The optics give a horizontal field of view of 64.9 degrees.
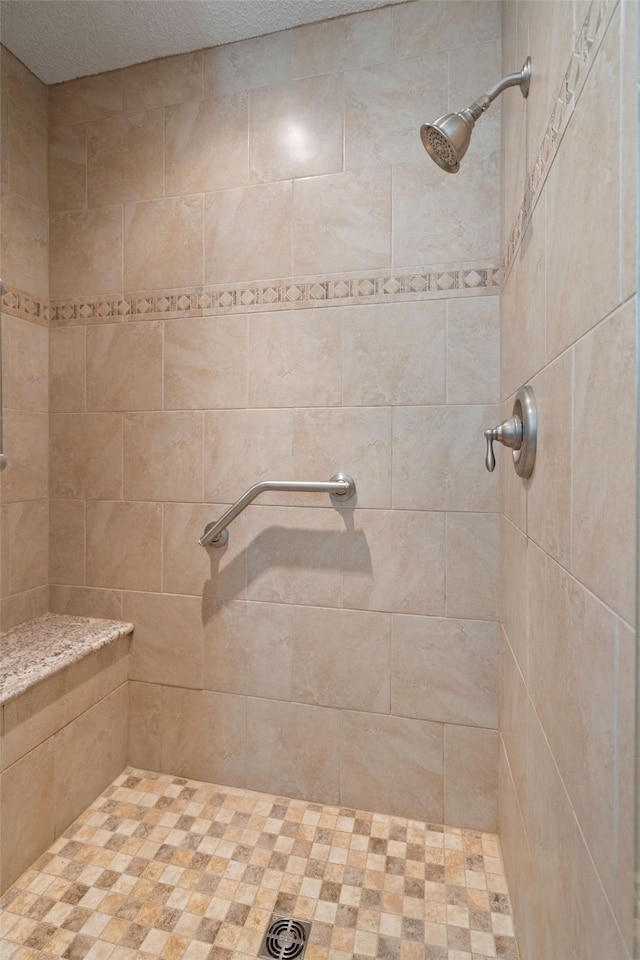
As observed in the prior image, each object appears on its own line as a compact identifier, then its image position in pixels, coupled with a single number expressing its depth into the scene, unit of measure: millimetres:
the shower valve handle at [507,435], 934
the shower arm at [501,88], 934
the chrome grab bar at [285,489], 1383
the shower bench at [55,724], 1206
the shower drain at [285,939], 1009
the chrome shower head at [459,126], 926
